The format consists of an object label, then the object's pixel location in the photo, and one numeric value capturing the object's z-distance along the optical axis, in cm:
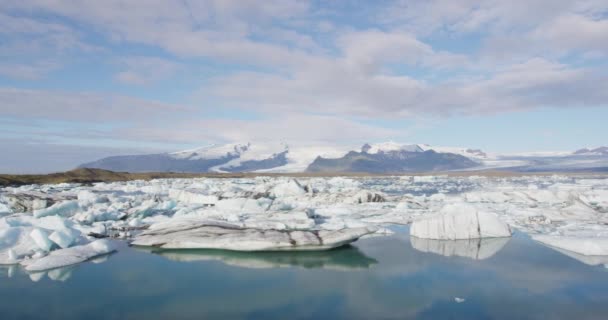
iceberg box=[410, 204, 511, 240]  1298
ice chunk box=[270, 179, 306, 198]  2541
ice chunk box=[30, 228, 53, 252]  1016
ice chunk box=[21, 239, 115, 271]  926
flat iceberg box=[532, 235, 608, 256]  1064
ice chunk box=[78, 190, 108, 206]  1806
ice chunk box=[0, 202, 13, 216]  1669
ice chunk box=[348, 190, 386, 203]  2252
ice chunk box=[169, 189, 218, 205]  2191
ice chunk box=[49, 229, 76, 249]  1041
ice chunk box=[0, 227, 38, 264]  970
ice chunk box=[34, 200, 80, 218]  1498
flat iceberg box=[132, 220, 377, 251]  1097
